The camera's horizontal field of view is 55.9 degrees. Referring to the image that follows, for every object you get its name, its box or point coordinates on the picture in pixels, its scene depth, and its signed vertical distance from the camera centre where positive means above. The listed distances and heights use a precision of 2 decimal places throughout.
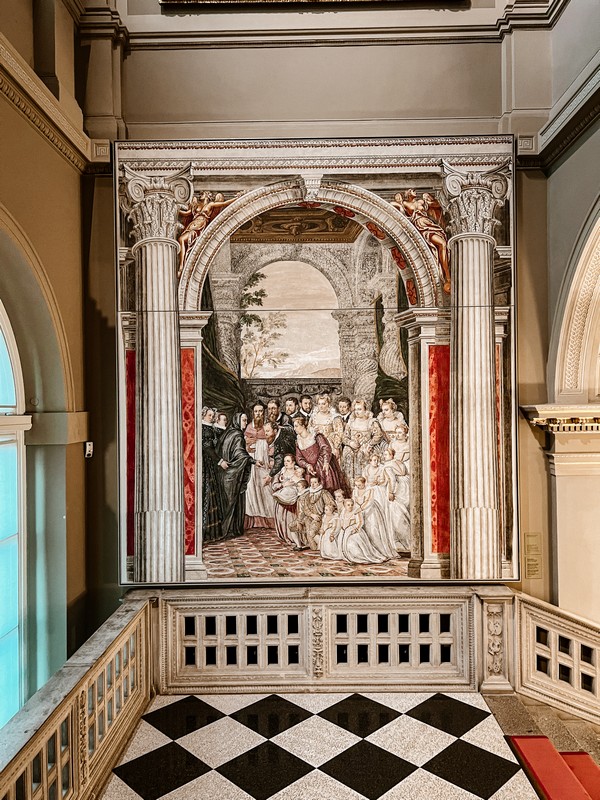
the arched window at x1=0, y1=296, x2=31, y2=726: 3.31 -0.72
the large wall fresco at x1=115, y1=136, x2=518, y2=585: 3.88 +0.27
